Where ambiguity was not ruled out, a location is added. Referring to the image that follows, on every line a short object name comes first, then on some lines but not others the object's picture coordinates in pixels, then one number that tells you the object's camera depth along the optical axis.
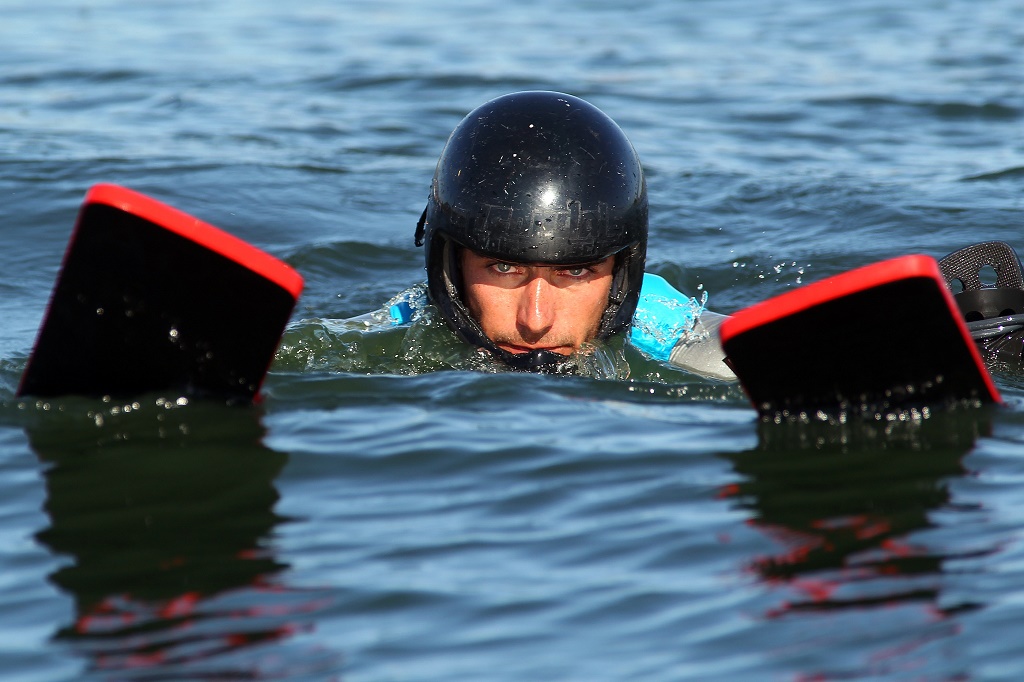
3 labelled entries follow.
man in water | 10.66
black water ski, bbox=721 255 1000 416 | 8.25
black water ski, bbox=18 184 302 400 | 8.40
